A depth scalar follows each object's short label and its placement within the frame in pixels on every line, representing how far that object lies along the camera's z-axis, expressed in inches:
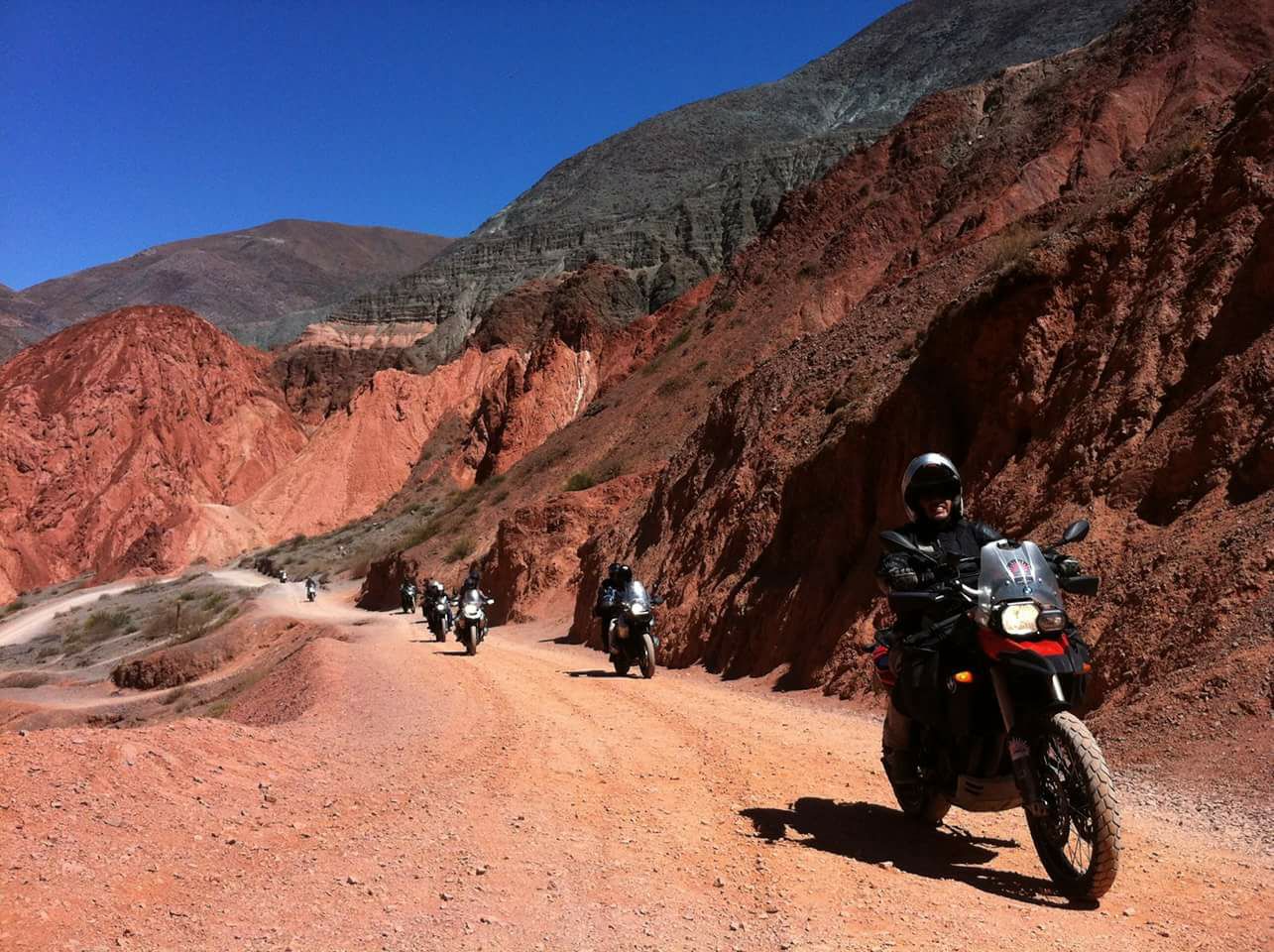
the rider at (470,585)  808.9
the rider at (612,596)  591.8
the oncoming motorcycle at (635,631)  576.1
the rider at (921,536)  207.5
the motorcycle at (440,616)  935.3
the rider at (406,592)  1466.5
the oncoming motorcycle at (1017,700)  172.1
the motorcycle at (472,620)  762.6
